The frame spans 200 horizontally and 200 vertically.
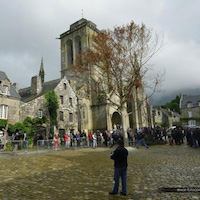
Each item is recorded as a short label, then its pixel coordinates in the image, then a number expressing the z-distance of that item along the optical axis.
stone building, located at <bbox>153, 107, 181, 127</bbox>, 51.84
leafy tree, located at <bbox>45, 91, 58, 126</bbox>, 23.41
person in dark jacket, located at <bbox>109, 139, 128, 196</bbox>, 4.21
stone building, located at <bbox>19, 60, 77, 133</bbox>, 22.80
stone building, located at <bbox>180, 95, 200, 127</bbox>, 49.06
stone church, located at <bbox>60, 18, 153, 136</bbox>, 29.44
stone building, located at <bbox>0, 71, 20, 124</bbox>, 18.86
